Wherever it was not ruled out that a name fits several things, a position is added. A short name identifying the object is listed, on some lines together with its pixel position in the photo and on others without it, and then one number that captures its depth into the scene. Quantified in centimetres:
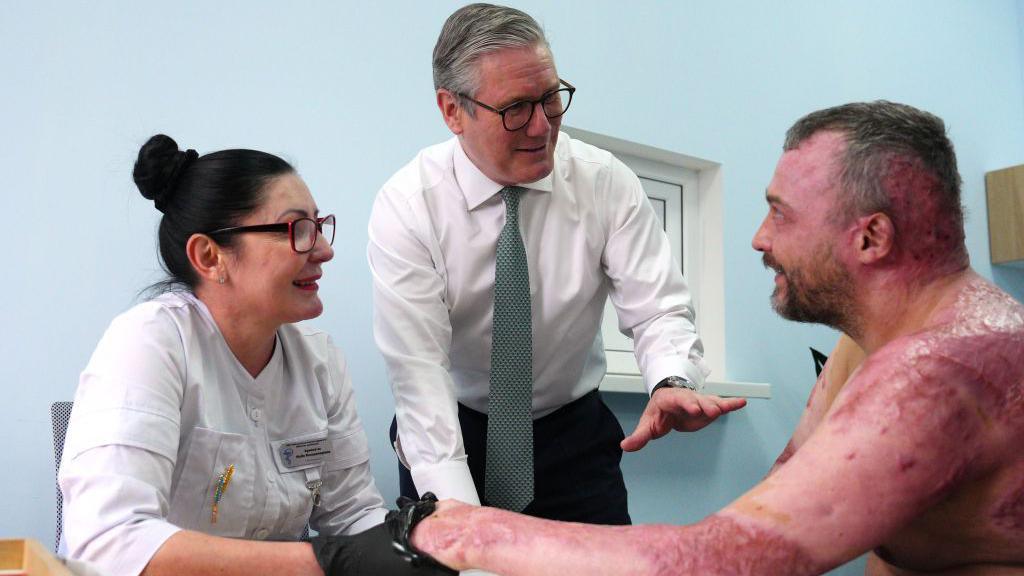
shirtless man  105
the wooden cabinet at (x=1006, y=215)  440
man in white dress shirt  189
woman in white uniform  132
